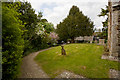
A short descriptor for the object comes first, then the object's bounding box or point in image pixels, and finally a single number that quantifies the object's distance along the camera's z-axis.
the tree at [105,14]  17.27
